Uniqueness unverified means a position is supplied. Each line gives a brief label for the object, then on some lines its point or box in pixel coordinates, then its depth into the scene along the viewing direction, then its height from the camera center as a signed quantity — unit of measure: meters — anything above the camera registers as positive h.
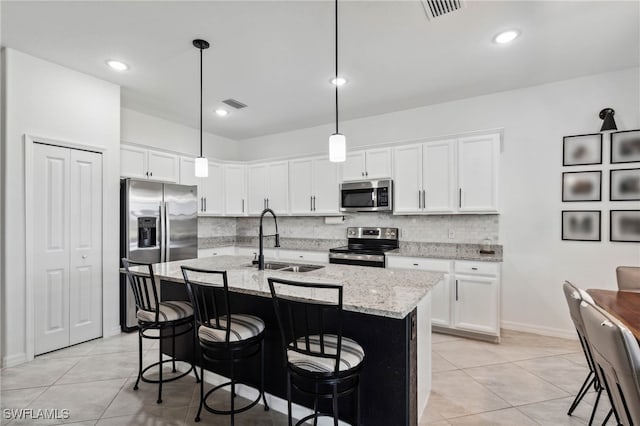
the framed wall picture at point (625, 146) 3.22 +0.68
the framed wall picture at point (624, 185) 3.22 +0.29
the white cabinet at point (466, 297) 3.41 -0.95
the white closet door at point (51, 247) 3.03 -0.35
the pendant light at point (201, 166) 2.81 +0.42
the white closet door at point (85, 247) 3.29 -0.37
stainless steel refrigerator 3.71 -0.17
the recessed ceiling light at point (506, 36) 2.58 +1.46
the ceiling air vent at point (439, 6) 2.19 +1.46
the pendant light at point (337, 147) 2.24 +0.46
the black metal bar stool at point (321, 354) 1.54 -0.72
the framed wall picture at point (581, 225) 3.40 -0.14
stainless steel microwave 4.23 +0.23
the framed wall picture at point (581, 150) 3.38 +0.69
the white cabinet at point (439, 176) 3.84 +0.45
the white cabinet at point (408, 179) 4.05 +0.43
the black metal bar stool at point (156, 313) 2.30 -0.75
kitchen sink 2.72 -0.49
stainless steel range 4.03 -0.50
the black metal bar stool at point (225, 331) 1.92 -0.75
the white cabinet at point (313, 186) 4.74 +0.40
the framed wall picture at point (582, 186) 3.39 +0.29
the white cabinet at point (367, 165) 4.28 +0.66
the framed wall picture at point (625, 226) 3.22 -0.14
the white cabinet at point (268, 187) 5.20 +0.42
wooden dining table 1.60 -0.56
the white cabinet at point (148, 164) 4.02 +0.65
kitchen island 1.72 -0.72
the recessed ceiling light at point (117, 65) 3.10 +1.47
